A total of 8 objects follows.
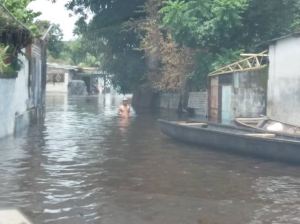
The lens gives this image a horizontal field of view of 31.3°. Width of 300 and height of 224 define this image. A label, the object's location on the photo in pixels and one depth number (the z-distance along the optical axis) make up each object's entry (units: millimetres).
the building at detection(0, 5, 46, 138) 13570
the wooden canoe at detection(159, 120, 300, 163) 13309
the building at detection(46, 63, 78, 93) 64000
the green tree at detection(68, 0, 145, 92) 36156
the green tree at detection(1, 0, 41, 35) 17172
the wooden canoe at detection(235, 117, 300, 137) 15389
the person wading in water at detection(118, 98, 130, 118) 27312
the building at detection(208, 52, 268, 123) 22844
